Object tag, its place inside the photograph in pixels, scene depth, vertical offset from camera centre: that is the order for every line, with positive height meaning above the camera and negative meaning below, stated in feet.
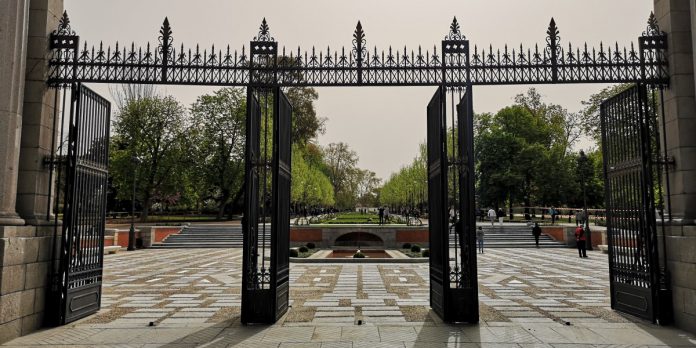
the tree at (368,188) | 378.06 +21.53
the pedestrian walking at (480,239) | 79.45 -4.48
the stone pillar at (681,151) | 24.91 +3.74
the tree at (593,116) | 136.46 +30.47
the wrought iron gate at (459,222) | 27.09 -0.58
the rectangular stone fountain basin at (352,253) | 75.86 -7.15
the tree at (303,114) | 170.19 +36.56
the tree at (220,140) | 140.67 +22.07
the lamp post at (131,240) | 90.38 -5.60
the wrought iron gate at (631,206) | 26.55 +0.47
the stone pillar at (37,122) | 26.45 +5.25
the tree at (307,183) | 163.22 +12.05
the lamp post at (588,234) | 85.70 -3.88
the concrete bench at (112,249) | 83.62 -6.91
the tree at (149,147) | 132.98 +19.12
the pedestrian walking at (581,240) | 72.43 -4.19
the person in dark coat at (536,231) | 91.08 -3.50
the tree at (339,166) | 312.29 +31.66
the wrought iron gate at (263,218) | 26.99 -0.36
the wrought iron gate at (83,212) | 26.68 -0.05
